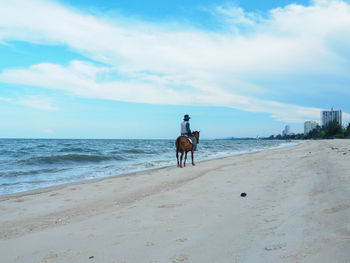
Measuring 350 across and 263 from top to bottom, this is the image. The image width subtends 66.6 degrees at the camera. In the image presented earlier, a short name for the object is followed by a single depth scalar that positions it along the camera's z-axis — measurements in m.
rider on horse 13.37
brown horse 13.33
